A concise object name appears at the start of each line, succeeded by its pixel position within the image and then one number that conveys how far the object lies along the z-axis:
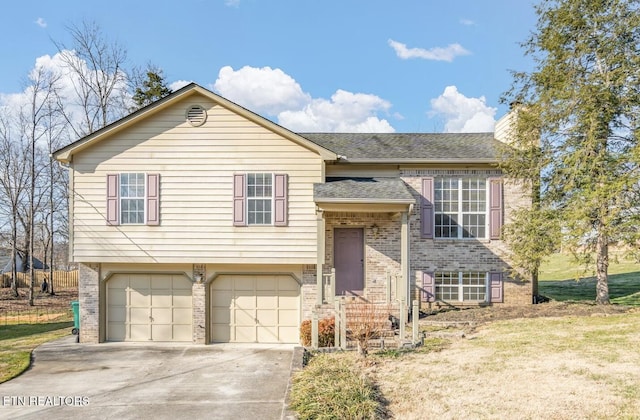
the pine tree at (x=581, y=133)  11.94
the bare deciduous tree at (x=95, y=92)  25.05
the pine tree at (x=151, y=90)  23.95
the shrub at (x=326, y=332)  10.88
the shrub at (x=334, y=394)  6.20
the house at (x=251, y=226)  12.55
